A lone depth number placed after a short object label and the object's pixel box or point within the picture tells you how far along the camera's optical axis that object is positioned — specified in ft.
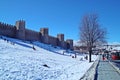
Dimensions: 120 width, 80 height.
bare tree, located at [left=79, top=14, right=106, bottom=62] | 62.09
